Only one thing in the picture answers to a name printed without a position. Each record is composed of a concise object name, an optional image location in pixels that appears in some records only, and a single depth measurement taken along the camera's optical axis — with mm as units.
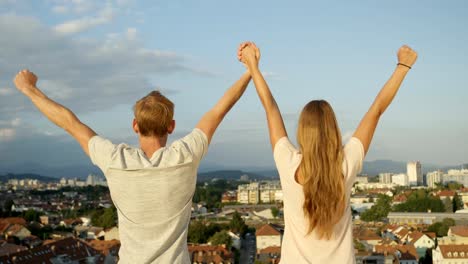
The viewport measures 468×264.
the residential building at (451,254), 24344
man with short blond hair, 1621
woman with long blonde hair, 1538
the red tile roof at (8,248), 24327
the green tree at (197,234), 31375
